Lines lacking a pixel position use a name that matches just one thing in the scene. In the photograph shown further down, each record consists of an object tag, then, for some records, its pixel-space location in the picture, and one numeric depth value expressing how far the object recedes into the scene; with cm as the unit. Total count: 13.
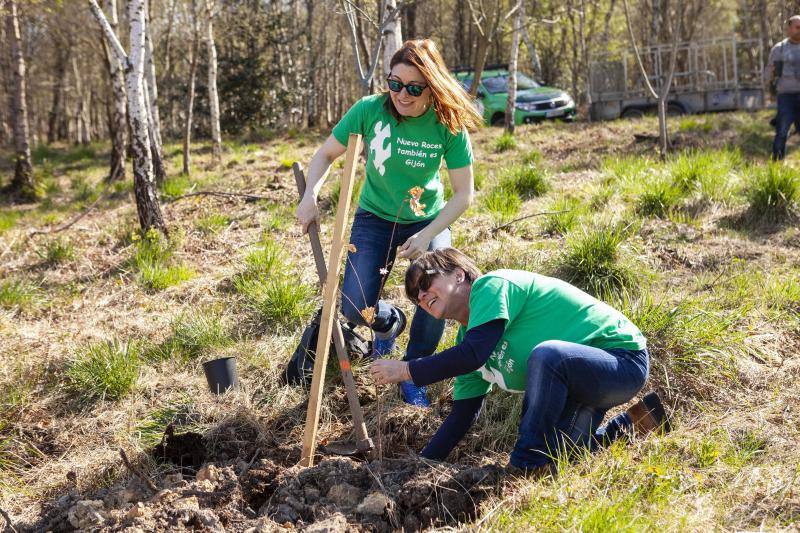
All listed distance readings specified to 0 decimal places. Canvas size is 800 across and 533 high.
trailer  1280
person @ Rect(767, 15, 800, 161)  729
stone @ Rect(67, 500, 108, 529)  269
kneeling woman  262
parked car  1395
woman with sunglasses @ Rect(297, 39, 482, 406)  318
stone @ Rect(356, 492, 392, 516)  261
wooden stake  289
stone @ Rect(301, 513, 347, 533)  245
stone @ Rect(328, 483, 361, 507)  273
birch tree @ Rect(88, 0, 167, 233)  634
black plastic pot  379
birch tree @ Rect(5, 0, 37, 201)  1041
